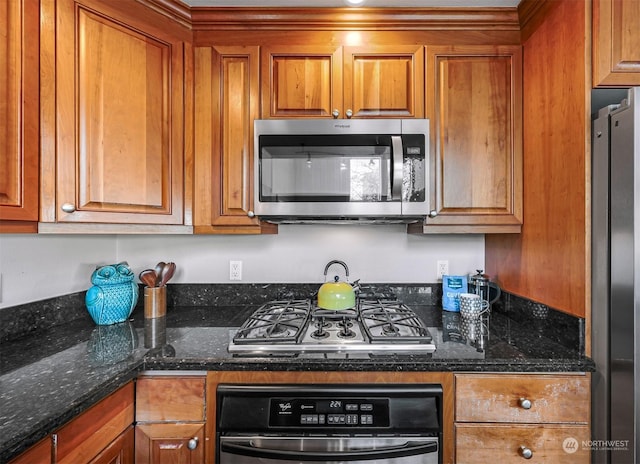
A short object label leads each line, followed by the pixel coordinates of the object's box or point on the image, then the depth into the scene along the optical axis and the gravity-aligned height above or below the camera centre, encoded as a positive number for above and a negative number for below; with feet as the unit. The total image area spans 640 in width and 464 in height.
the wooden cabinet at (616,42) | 3.43 +2.16
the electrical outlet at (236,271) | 5.95 -0.78
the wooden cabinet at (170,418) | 3.48 -2.14
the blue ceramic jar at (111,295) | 4.73 -1.01
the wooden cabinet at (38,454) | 2.32 -1.76
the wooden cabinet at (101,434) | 2.69 -1.95
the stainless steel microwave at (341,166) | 4.54 +0.99
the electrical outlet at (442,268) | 5.89 -0.68
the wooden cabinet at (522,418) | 3.42 -2.08
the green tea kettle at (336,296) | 4.81 -1.02
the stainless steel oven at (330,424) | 3.36 -2.13
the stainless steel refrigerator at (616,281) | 3.11 -0.51
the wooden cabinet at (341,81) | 4.71 +2.35
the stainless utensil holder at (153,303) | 5.03 -1.18
